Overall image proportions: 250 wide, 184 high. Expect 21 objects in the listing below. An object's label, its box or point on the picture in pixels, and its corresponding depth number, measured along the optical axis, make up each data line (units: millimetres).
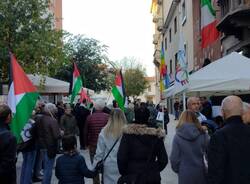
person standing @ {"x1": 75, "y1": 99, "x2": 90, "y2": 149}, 8634
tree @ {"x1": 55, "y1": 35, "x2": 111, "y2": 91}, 18639
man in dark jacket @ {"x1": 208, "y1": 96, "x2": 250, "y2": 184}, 2388
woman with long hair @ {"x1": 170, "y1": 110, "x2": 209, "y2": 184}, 3315
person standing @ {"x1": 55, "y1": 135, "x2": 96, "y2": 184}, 3232
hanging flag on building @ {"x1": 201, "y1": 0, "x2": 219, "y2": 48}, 6230
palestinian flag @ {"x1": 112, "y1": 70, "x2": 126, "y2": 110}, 6976
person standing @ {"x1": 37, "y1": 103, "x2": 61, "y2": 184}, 4725
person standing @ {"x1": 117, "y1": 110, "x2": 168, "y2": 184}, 2945
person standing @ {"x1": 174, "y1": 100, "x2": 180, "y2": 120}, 18830
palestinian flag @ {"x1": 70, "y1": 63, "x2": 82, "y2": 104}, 8718
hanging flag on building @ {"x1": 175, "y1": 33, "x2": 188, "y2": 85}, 5517
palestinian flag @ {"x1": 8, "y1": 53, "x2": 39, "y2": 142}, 3618
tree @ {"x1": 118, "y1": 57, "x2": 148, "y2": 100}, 43804
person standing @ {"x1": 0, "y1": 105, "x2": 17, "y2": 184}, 2881
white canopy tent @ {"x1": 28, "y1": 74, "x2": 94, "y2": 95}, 9219
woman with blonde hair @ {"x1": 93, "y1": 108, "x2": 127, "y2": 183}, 3474
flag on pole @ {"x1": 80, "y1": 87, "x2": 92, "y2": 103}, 10346
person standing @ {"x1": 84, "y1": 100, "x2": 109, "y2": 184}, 4519
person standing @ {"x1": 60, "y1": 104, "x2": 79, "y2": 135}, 6353
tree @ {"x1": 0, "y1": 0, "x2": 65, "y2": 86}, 9789
